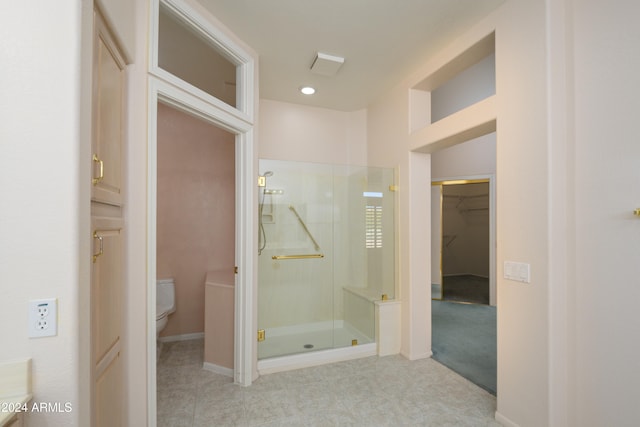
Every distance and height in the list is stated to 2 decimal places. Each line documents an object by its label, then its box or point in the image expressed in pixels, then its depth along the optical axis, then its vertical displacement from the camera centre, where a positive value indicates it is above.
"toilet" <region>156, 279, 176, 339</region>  3.13 -0.86
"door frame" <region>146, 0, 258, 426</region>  1.91 +0.68
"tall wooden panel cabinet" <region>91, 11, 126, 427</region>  1.21 -0.07
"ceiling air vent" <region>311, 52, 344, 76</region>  2.57 +1.37
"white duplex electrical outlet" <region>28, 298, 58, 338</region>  0.90 -0.32
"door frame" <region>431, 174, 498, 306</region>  4.68 -0.20
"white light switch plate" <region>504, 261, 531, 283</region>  1.80 -0.35
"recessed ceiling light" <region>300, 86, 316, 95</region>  3.20 +1.39
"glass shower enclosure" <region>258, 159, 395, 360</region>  2.80 -0.40
